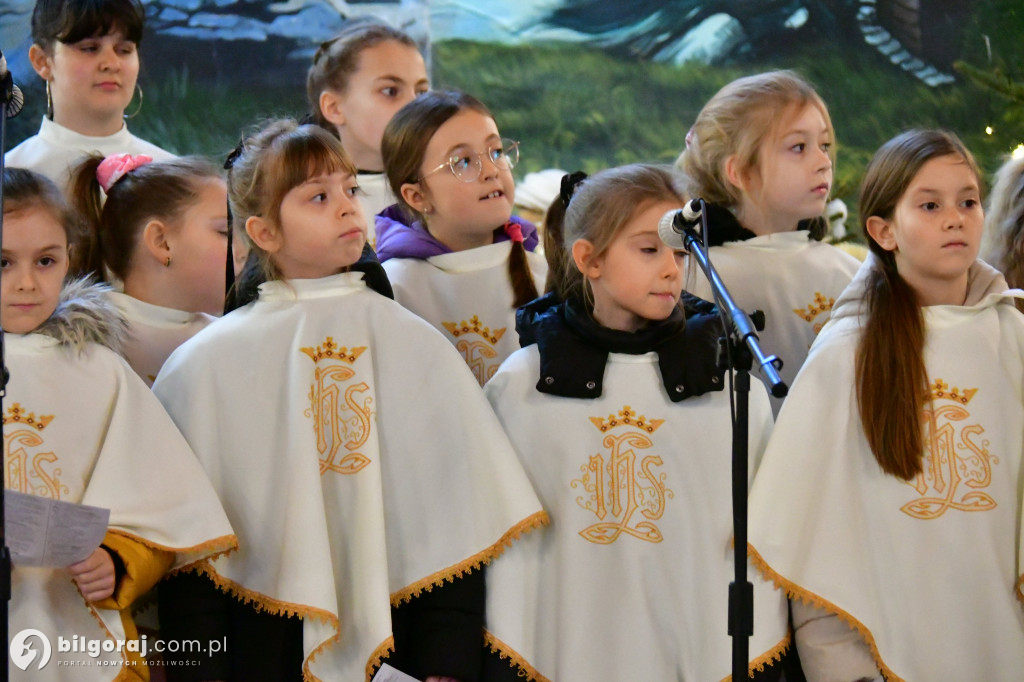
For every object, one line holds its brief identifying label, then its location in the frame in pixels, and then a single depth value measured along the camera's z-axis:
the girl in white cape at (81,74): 10.22
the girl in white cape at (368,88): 10.78
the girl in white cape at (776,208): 8.45
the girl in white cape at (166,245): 8.14
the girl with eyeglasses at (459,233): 8.34
